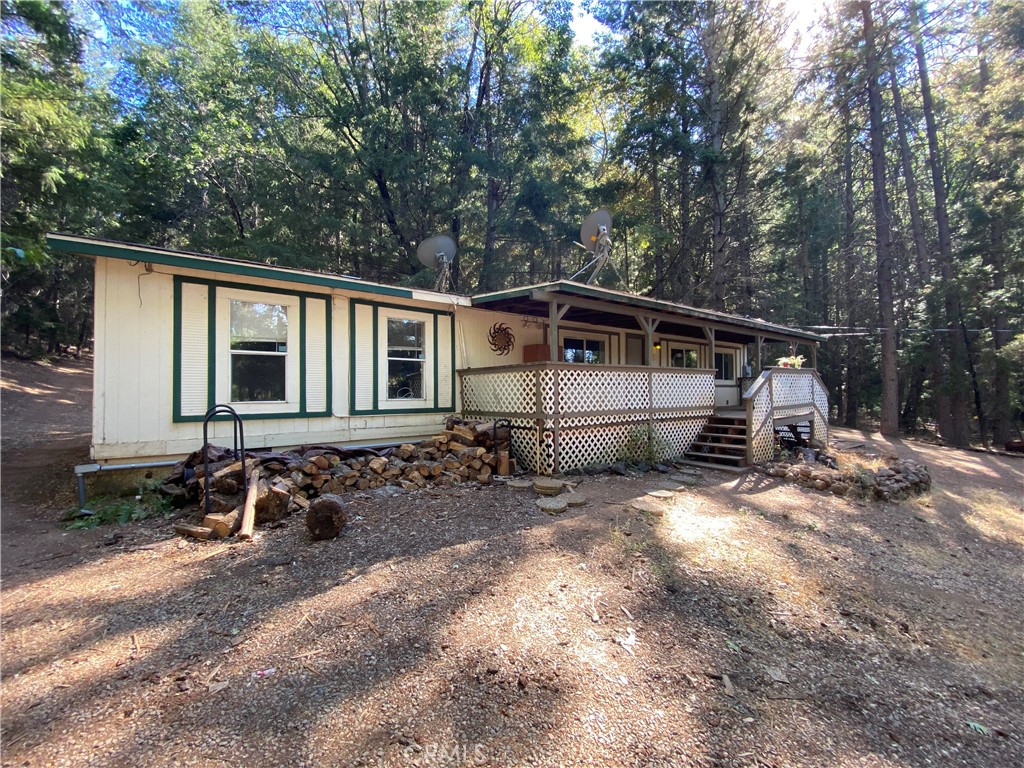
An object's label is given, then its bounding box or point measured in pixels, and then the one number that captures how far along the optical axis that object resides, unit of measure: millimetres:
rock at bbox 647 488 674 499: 6395
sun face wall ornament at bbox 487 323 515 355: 9516
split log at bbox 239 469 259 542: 4273
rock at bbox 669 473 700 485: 7363
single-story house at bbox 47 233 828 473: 5754
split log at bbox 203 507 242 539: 4289
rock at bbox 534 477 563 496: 6152
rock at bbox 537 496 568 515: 5453
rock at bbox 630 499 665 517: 5516
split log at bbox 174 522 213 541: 4254
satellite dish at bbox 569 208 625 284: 10094
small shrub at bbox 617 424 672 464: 8375
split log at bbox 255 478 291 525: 4707
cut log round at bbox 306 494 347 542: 4258
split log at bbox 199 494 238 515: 4746
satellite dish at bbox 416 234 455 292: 9812
